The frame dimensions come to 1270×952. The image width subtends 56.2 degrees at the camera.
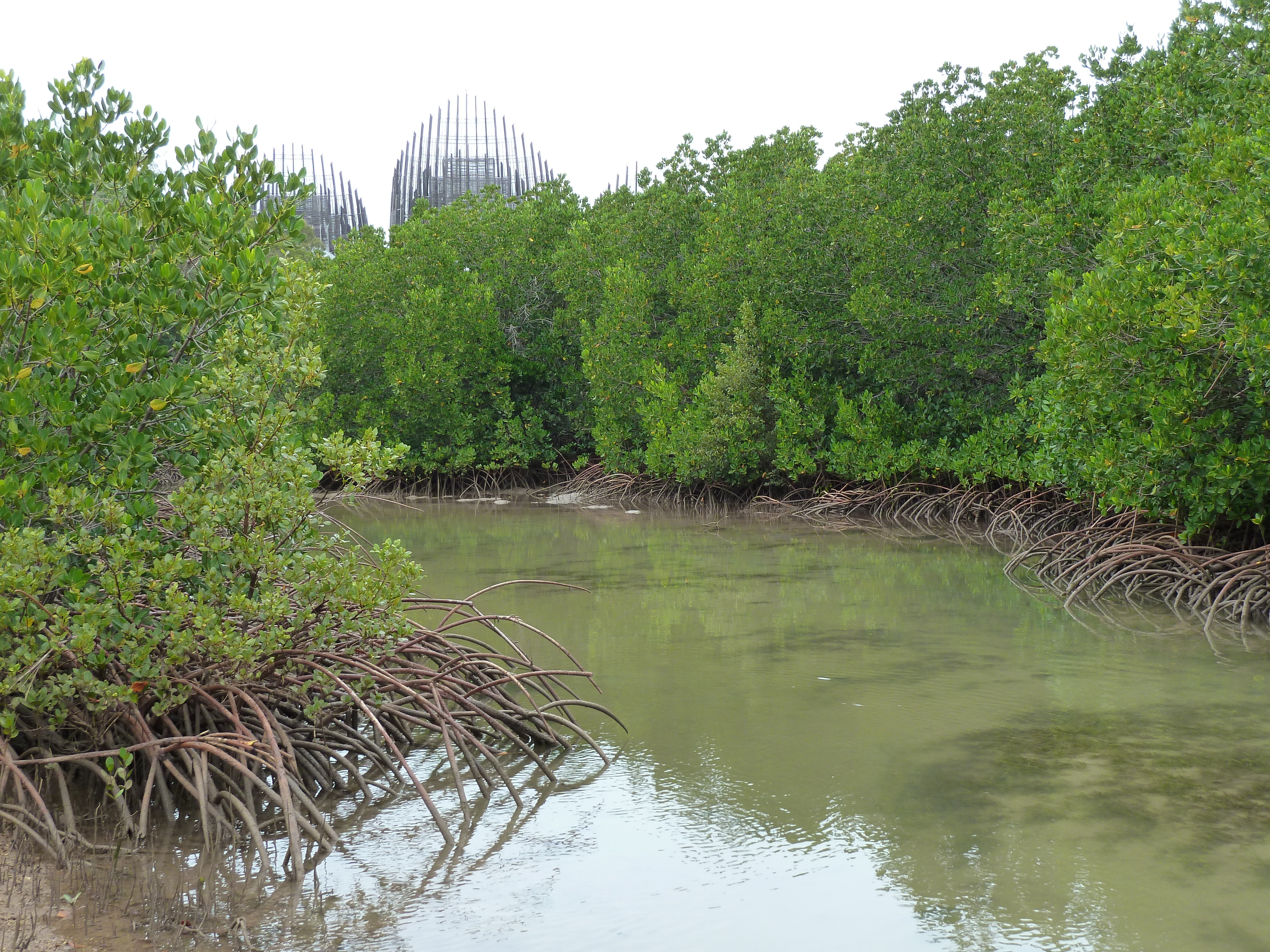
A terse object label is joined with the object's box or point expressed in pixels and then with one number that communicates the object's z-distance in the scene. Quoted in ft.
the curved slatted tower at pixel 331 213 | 140.97
